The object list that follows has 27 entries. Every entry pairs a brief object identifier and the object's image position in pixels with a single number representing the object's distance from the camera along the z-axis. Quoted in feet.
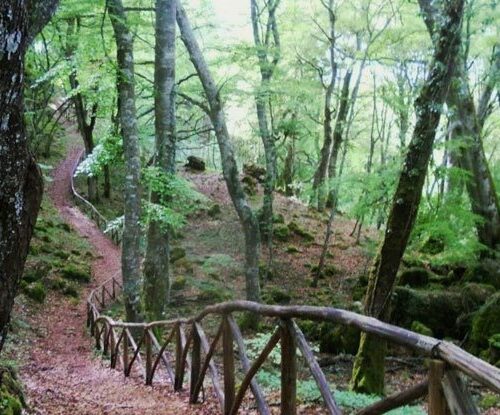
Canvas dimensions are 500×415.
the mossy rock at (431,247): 50.57
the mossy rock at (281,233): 72.54
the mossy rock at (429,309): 37.65
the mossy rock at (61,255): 62.82
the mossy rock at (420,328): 34.55
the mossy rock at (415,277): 44.34
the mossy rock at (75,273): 59.67
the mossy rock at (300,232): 74.08
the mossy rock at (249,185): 87.13
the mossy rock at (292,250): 69.15
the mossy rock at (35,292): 49.52
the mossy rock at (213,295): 53.83
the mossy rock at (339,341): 35.24
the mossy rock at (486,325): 31.76
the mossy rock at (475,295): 37.73
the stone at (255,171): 95.09
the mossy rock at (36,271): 52.26
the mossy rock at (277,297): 51.80
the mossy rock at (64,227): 74.14
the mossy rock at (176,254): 65.98
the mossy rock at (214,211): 81.61
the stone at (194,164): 105.60
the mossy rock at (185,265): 62.65
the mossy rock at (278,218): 75.54
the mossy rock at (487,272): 39.42
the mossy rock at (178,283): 57.57
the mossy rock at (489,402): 22.36
